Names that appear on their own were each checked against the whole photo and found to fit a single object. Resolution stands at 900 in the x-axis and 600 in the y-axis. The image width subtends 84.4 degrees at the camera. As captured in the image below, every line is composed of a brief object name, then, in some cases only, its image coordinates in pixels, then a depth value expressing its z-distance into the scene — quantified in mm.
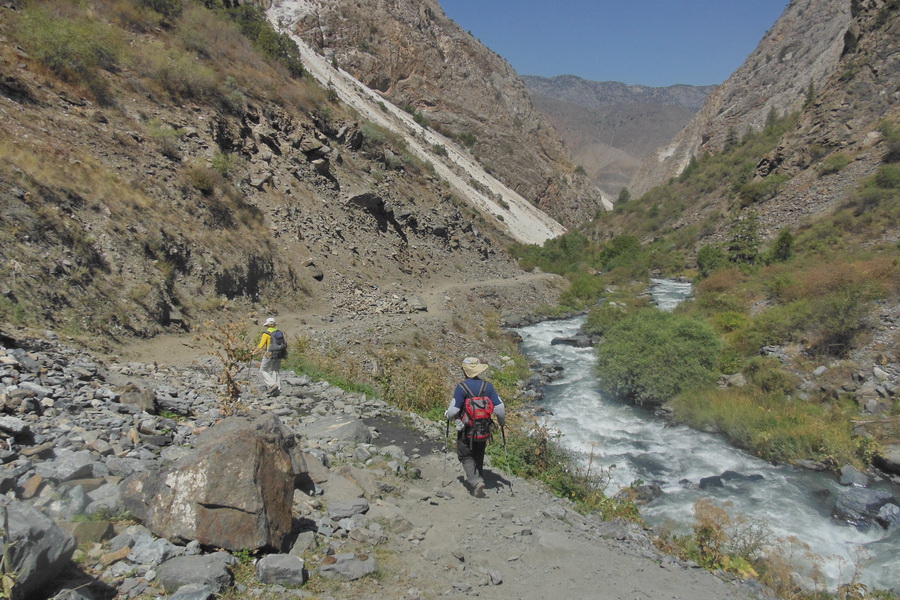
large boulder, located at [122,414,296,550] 3230
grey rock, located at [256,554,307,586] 3176
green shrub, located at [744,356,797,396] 11977
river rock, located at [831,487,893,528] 7766
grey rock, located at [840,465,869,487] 8695
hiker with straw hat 5402
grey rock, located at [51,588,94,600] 2395
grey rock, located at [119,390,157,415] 5473
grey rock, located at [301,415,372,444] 6355
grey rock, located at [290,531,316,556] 3635
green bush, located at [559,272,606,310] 28516
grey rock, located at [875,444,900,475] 8844
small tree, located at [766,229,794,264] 24359
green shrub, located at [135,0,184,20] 18609
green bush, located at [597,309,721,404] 12852
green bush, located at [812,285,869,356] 12719
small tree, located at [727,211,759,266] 26797
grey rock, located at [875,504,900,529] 7594
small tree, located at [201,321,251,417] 5874
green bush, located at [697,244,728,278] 28016
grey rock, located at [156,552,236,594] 2852
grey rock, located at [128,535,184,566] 2955
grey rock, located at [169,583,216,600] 2762
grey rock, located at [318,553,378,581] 3492
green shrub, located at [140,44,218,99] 16062
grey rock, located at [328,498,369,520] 4285
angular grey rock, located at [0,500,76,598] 2273
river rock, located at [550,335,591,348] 19516
